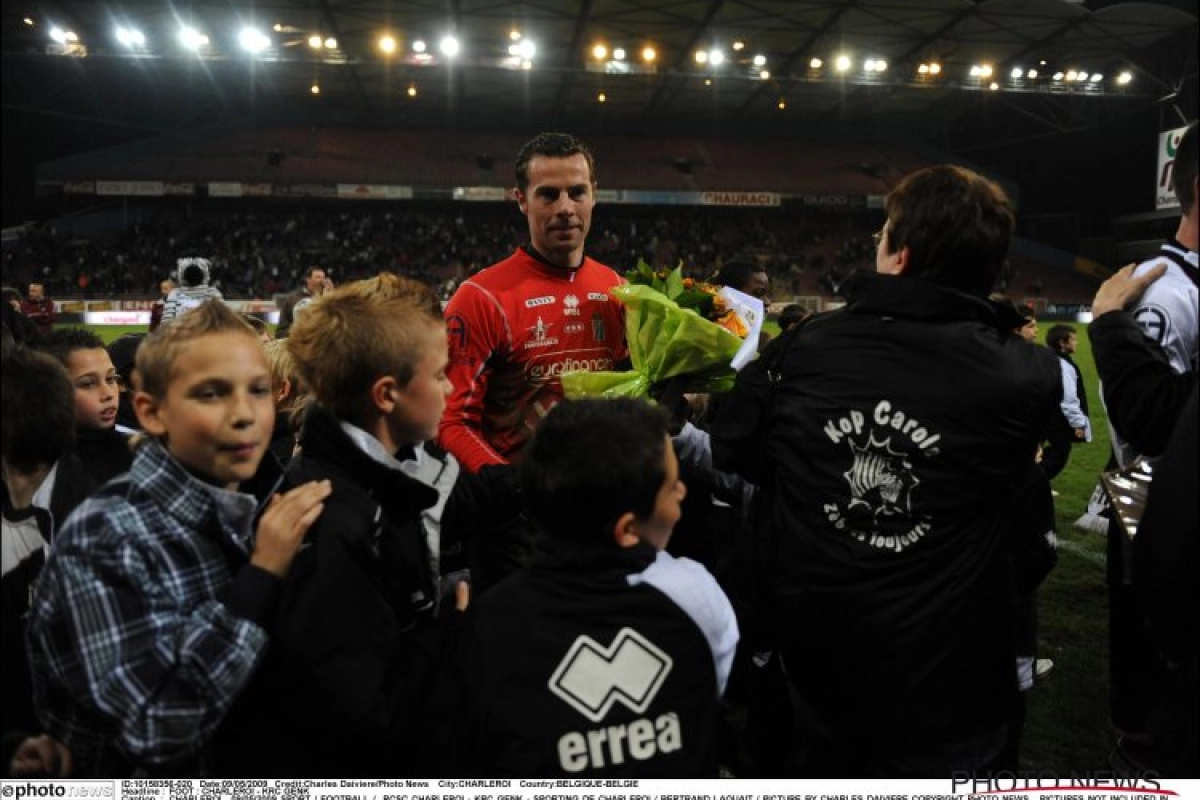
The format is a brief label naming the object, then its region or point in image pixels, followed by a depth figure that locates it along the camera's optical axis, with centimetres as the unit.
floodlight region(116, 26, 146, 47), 2519
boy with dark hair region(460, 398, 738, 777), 151
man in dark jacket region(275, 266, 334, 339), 809
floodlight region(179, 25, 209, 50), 2472
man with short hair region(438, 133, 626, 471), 279
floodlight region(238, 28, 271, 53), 2510
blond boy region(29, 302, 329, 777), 144
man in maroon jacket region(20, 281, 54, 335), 1309
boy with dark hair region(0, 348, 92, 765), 168
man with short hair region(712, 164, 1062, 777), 187
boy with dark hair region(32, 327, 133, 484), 279
